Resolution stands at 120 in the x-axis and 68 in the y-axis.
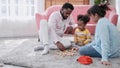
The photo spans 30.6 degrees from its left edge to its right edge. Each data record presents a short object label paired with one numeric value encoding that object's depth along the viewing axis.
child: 3.37
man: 3.09
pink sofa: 4.52
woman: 2.47
